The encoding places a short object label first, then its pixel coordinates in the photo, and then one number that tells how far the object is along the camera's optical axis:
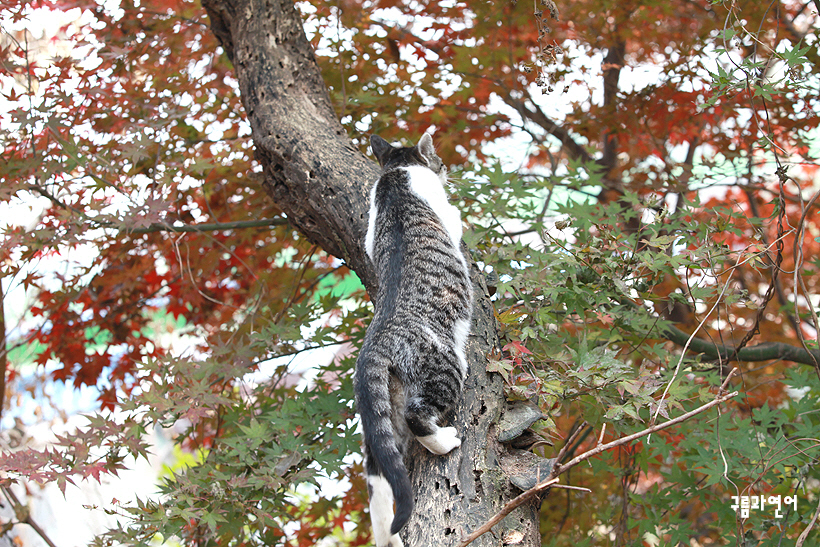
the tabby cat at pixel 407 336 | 3.92
